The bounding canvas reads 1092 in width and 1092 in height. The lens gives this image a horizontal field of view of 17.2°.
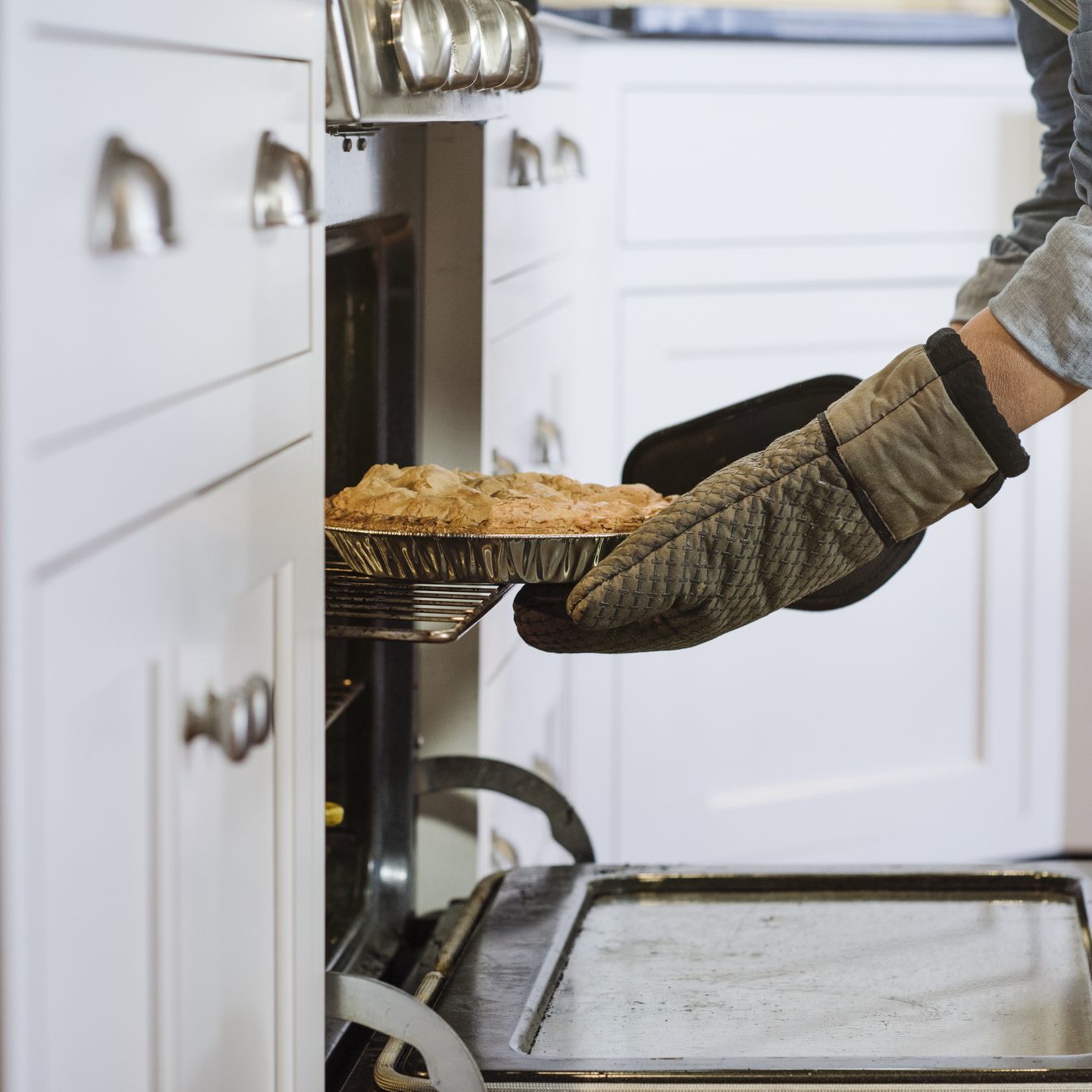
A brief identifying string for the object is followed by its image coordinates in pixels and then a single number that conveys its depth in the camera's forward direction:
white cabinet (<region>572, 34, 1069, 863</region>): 3.47
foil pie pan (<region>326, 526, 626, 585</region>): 2.27
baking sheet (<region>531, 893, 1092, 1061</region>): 2.31
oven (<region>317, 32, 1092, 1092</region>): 2.25
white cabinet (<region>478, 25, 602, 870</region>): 2.73
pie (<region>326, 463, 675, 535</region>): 2.29
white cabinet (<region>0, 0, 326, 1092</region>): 1.79
